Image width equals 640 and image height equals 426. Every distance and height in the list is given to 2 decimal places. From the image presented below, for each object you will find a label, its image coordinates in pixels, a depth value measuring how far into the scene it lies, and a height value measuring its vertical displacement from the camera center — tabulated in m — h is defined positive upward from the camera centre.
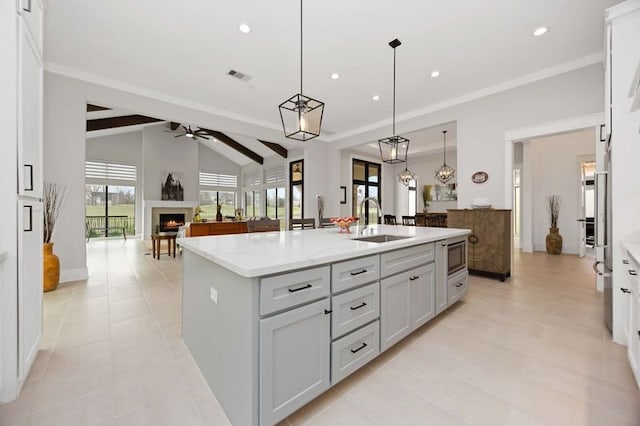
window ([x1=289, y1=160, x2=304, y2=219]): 8.36 +0.78
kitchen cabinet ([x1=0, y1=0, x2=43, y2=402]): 1.48 +0.13
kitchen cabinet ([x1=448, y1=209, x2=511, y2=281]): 3.91 -0.42
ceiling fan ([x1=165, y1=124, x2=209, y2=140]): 7.20 +2.22
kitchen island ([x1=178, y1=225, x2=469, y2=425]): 1.22 -0.57
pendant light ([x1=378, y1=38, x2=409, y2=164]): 3.40 +0.87
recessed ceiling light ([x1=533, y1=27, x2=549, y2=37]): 3.05 +2.12
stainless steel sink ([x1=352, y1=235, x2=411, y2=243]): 2.61 -0.25
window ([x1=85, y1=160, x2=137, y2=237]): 8.96 +0.58
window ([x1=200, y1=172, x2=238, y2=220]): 11.44 +0.89
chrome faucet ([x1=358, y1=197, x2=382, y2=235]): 2.75 -0.15
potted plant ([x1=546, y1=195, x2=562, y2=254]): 6.10 -0.34
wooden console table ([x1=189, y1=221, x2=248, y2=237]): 5.63 -0.35
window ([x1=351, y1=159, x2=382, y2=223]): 8.88 +1.00
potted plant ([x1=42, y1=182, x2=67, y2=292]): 3.42 -0.46
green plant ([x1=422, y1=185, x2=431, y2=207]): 9.59 +0.69
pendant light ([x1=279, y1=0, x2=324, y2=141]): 2.42 +0.92
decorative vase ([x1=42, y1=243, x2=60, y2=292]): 3.40 -0.74
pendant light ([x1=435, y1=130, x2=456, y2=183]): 7.39 +1.12
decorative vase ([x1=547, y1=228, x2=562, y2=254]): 6.09 -0.66
